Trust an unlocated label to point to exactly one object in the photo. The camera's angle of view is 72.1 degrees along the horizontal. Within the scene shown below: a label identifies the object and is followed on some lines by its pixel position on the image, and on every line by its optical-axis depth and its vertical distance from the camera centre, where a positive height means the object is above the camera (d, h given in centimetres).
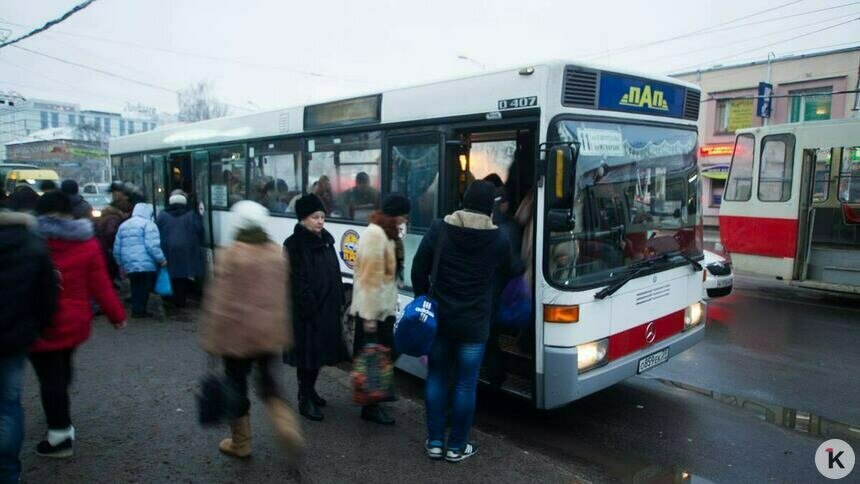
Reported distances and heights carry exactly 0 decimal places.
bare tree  5616 +644
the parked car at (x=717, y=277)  998 -157
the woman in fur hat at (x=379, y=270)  465 -73
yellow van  2584 -22
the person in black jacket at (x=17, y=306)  318 -75
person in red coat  392 -91
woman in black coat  463 -93
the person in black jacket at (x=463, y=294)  406 -79
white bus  448 -7
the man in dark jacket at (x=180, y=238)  895 -99
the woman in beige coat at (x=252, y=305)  365 -81
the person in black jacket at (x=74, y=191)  665 -26
